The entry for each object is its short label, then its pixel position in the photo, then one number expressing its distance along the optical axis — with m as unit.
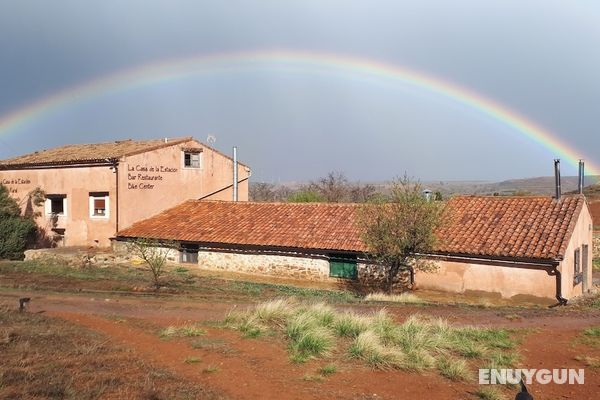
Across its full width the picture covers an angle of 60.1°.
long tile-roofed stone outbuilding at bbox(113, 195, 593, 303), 19.06
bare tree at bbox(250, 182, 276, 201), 70.38
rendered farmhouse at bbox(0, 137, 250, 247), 27.05
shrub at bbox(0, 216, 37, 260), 27.09
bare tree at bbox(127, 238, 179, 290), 17.88
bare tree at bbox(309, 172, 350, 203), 55.20
